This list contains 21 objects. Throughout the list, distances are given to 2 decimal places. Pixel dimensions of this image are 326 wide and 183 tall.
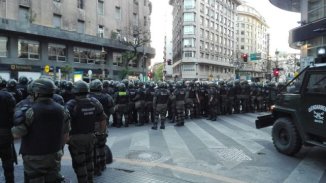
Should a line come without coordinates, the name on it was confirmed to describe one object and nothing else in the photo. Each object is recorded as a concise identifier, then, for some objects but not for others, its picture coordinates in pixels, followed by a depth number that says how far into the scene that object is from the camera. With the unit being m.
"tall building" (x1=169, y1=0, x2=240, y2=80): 72.38
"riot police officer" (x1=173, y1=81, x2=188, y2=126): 12.42
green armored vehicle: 6.72
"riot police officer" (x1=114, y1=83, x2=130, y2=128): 12.41
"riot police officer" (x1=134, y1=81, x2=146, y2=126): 12.92
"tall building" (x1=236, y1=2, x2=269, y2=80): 112.62
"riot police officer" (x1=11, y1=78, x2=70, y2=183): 3.86
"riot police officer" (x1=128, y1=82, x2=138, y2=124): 13.01
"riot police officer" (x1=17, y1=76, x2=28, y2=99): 9.78
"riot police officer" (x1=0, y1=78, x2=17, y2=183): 5.19
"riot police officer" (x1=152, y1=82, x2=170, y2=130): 11.73
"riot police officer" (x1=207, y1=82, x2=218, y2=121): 14.16
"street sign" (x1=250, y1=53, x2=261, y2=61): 41.06
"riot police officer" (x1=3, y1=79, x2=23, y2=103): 8.52
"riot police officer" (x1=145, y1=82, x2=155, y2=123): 13.26
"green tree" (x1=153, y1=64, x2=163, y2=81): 108.44
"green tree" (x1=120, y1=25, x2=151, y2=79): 37.41
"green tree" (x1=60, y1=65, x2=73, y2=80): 30.58
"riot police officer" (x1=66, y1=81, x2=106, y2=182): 5.03
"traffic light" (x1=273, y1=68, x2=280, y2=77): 32.28
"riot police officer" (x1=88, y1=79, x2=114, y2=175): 6.08
